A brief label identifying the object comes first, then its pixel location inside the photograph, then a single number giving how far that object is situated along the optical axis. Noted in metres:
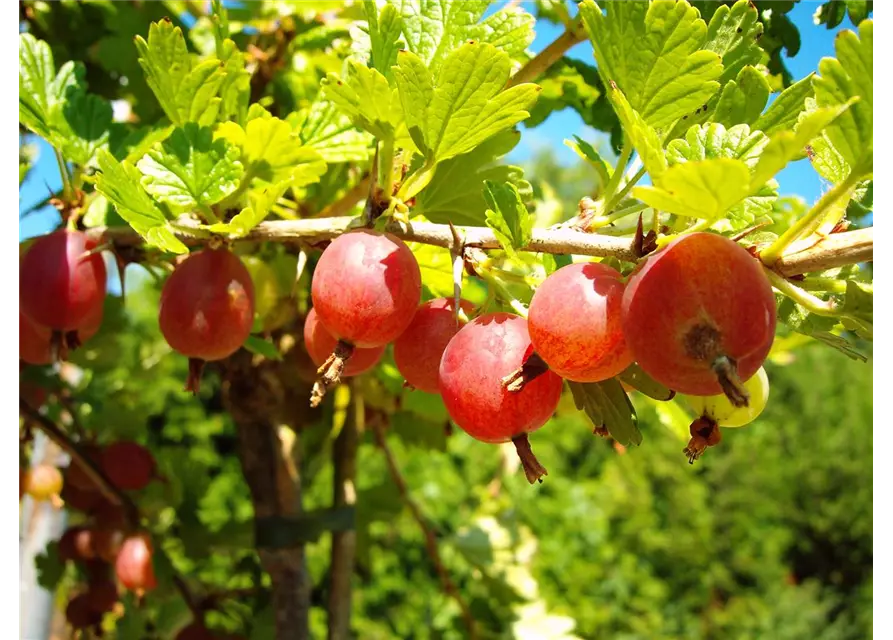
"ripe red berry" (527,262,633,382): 0.10
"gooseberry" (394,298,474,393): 0.12
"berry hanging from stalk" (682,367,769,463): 0.11
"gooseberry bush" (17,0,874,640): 0.09
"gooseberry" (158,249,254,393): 0.13
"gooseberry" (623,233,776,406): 0.09
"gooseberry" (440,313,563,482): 0.10
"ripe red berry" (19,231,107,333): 0.14
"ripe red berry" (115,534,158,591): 0.23
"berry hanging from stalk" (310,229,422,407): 0.11
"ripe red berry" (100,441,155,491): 0.25
